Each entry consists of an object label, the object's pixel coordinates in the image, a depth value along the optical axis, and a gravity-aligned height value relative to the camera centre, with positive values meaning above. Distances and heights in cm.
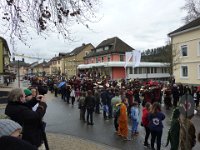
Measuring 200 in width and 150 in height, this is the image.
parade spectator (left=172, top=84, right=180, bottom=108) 1134 -154
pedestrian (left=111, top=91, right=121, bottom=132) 655 -154
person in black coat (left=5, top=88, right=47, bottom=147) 263 -63
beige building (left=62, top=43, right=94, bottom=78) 4587 +479
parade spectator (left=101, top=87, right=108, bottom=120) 875 -147
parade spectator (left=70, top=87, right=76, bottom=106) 1224 -171
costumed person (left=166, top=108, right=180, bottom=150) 432 -158
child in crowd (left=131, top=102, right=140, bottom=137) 655 -180
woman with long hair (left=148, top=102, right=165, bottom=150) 511 -155
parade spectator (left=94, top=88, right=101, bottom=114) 946 -169
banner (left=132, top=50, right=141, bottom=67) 1524 +145
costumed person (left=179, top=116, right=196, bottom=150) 386 -150
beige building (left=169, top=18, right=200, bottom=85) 1951 +247
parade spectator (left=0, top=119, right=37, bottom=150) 135 -58
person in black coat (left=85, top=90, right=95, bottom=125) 790 -151
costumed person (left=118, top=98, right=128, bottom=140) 636 -198
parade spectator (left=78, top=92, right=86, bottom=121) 832 -173
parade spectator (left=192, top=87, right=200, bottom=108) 1077 -161
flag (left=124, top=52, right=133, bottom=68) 1578 +162
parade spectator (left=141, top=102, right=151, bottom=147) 555 -167
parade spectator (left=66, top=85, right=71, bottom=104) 1277 -147
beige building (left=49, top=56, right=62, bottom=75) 5804 +378
